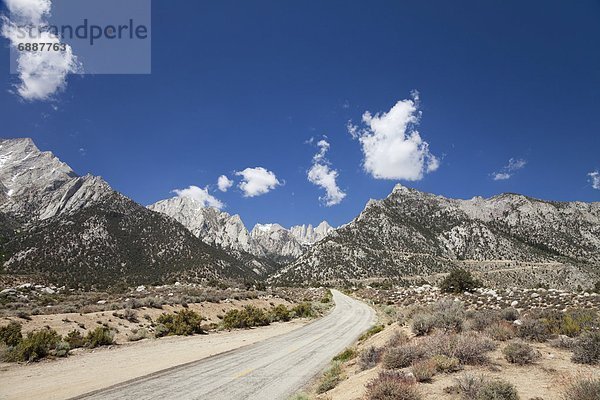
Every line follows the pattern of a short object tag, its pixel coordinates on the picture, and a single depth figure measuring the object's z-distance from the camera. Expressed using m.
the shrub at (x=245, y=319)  29.72
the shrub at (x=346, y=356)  16.54
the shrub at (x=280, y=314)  36.30
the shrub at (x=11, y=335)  16.30
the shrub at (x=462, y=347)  9.97
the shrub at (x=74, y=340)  18.22
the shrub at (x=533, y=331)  11.98
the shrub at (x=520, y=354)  9.72
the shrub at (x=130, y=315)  25.96
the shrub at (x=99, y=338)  18.83
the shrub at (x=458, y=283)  51.14
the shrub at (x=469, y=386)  7.36
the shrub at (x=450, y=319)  14.18
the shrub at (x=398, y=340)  13.99
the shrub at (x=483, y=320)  13.82
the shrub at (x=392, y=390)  7.66
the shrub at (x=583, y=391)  6.36
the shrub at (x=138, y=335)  21.67
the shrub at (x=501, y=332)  12.10
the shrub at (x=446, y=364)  9.48
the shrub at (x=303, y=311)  40.41
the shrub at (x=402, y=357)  10.73
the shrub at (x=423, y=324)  14.99
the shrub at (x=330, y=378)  11.60
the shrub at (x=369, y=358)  12.60
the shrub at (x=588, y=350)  9.21
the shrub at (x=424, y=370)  9.06
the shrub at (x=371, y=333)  22.94
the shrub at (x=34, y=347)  15.05
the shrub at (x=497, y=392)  6.93
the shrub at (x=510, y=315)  15.19
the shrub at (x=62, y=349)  16.31
